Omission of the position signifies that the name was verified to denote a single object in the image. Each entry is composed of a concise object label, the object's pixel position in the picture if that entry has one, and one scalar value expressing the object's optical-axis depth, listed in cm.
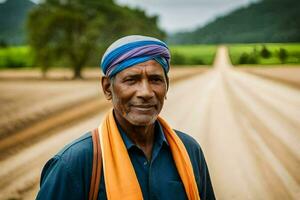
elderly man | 158
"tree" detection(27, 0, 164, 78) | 1916
